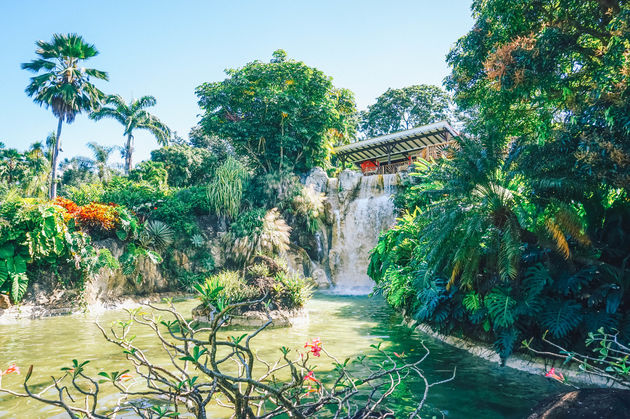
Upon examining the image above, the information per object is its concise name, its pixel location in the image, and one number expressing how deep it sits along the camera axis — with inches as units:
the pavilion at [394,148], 811.4
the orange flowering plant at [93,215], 486.0
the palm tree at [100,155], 1396.4
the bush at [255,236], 603.5
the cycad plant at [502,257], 219.0
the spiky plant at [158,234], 556.8
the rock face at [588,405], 122.2
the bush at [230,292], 363.9
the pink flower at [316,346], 119.4
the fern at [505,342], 223.3
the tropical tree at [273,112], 771.4
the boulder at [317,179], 810.8
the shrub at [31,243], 386.9
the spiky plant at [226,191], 677.3
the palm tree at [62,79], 788.0
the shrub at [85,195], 628.4
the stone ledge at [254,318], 360.5
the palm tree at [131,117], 1211.7
